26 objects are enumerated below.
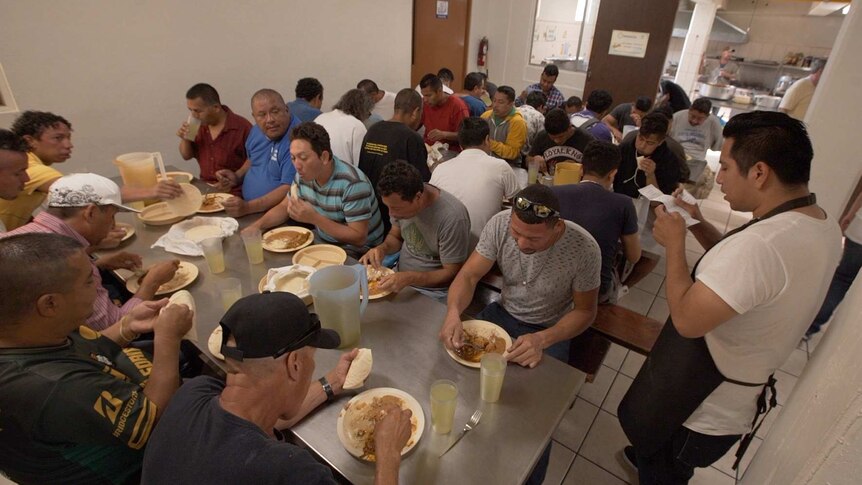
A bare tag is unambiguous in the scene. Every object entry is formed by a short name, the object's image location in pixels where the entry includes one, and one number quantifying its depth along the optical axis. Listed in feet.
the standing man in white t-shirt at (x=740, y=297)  4.28
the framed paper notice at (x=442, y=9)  23.27
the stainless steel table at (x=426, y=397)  4.12
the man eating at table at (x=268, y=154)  10.07
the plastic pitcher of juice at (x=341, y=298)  5.18
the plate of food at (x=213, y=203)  9.39
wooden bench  7.14
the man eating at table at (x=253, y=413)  3.32
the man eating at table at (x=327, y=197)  8.13
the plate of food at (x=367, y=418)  4.21
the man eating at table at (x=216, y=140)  10.84
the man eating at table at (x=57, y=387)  3.85
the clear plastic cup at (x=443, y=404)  4.25
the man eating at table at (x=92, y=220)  6.07
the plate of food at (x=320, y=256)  7.41
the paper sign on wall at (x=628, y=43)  21.22
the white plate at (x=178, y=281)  6.60
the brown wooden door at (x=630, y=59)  20.48
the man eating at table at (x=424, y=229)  7.09
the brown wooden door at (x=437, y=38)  23.27
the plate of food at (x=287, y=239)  7.87
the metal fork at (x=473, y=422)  4.43
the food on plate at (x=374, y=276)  6.62
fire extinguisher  26.53
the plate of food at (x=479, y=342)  5.35
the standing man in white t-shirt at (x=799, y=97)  15.16
